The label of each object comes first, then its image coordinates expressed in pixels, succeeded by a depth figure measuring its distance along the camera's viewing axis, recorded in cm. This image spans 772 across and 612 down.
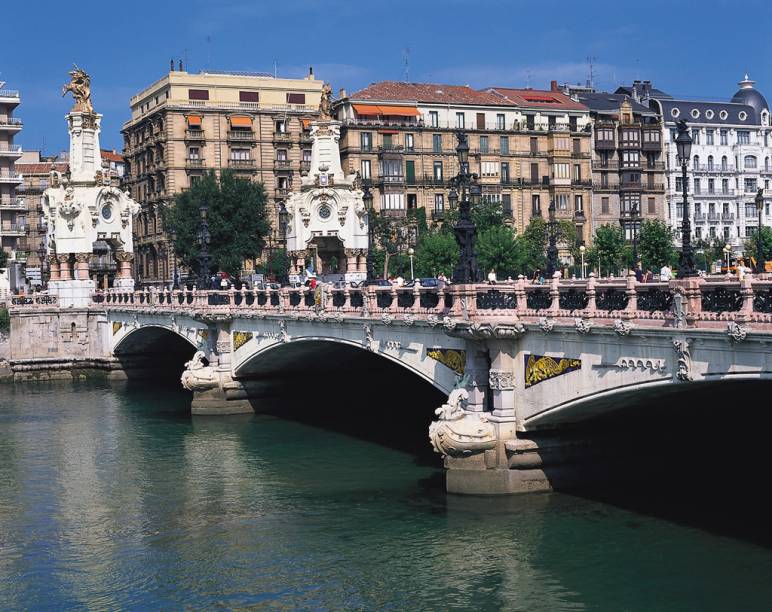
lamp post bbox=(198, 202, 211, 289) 5003
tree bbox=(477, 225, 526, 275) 8156
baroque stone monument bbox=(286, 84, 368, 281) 5703
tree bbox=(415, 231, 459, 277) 8225
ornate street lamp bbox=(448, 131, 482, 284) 3012
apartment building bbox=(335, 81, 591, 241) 9600
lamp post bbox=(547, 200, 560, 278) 4347
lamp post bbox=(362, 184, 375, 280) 5042
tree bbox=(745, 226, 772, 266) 7431
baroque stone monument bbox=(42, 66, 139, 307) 7062
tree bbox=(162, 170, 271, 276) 8744
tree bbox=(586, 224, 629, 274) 8262
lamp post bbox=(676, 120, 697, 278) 2327
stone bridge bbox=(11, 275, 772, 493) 2328
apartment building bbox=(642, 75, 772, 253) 10981
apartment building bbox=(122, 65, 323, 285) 9819
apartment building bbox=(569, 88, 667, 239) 10481
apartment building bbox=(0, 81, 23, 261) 10262
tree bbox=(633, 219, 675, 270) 7656
